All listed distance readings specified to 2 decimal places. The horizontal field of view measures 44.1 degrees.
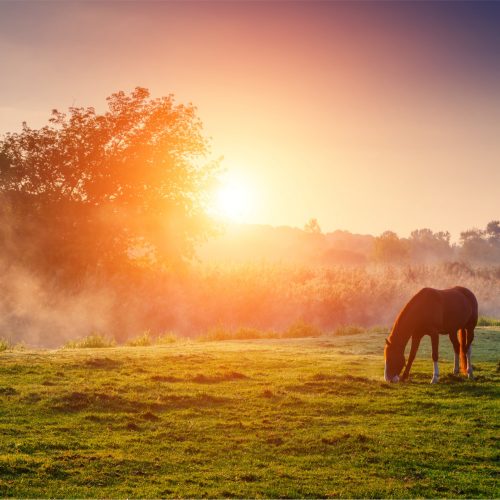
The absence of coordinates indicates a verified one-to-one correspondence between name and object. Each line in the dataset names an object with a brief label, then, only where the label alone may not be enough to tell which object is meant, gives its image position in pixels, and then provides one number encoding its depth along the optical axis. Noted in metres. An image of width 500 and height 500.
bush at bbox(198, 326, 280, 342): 30.97
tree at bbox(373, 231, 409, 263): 111.50
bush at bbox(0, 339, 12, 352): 23.57
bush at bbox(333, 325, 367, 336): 32.59
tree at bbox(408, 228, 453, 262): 136.50
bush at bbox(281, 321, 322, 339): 32.76
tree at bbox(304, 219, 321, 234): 155.25
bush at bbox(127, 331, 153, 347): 28.12
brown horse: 16.27
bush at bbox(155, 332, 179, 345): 29.12
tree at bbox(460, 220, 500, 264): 128.62
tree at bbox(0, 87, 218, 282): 35.41
